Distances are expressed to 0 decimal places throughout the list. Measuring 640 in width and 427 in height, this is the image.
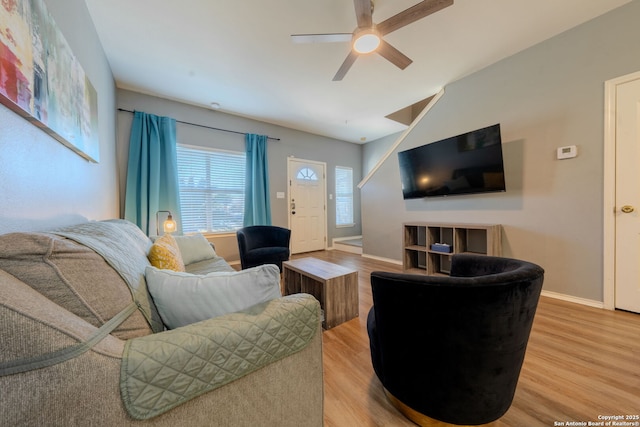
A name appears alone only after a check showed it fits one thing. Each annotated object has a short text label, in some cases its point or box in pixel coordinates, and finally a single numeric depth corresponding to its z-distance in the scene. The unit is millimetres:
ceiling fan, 1630
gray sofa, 453
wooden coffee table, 1900
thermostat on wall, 2209
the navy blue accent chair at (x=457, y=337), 837
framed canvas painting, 860
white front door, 4809
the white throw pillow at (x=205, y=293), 818
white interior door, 1927
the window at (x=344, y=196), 5691
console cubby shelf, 2660
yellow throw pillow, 1371
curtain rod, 3179
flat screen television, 2574
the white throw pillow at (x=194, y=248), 2245
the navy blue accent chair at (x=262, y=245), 2982
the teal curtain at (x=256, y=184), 4148
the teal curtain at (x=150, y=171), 3150
